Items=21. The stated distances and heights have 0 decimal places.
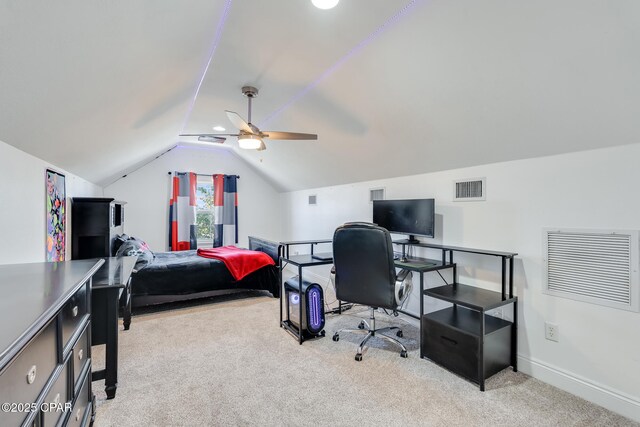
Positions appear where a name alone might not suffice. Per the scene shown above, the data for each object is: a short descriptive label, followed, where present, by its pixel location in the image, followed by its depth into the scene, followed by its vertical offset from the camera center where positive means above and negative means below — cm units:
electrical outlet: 219 -86
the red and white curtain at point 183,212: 581 +0
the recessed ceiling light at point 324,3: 165 +113
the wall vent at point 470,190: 270 +20
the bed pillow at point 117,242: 376 -38
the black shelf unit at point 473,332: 216 -90
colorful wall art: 259 -3
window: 618 +2
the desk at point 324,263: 264 -49
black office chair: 247 -49
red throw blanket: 407 -66
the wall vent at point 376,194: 389 +23
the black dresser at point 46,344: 76 -43
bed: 367 -85
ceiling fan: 285 +73
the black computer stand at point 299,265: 282 -52
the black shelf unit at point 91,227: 333 -16
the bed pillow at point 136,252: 365 -48
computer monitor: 290 -4
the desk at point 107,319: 188 -67
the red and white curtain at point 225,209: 620 +6
